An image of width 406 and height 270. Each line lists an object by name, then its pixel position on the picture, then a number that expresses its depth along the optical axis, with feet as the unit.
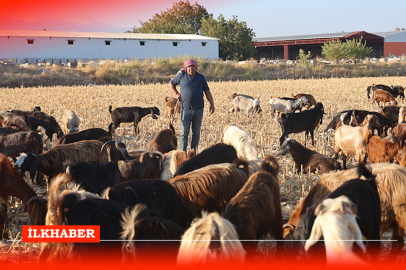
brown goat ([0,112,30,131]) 35.17
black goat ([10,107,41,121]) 38.09
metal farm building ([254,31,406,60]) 211.06
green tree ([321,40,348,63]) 177.46
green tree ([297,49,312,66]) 154.43
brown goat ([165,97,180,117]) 49.65
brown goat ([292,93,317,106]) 50.47
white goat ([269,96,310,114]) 46.80
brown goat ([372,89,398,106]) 52.70
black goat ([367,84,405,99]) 59.67
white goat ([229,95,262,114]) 50.10
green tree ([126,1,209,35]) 227.87
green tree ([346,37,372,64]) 177.99
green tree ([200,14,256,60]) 190.60
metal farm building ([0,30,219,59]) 156.25
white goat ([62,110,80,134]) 38.11
